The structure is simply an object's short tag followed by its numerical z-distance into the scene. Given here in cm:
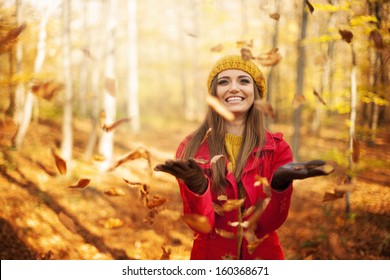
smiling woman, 131
